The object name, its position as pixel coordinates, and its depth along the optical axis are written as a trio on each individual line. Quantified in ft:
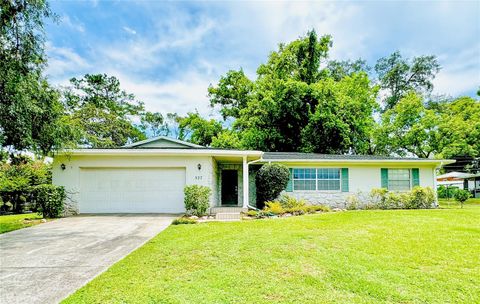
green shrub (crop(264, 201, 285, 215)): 37.81
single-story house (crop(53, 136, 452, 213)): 40.22
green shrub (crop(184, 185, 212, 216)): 37.32
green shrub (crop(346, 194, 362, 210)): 46.80
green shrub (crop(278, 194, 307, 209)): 43.17
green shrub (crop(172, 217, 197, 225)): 31.59
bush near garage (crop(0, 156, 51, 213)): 54.60
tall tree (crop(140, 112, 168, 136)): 118.01
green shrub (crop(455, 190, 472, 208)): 51.10
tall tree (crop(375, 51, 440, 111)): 99.19
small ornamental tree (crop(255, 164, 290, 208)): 44.86
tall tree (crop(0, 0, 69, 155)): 26.05
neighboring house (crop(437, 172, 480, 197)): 77.00
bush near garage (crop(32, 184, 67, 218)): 36.70
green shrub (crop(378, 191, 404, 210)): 46.55
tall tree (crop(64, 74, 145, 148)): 85.31
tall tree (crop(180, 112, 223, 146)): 96.89
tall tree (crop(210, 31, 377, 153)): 77.00
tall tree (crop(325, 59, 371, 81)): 104.53
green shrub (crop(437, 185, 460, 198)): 72.59
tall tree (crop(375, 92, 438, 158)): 76.69
